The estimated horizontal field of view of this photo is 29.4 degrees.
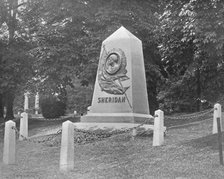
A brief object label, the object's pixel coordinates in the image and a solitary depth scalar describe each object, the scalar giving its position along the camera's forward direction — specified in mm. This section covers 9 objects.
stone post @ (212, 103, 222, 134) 13602
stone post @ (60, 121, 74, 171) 8961
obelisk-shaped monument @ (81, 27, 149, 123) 14883
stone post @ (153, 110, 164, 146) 11612
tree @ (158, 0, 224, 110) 18078
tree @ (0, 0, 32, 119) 25453
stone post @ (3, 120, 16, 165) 10508
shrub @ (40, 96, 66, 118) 31578
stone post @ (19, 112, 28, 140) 17031
